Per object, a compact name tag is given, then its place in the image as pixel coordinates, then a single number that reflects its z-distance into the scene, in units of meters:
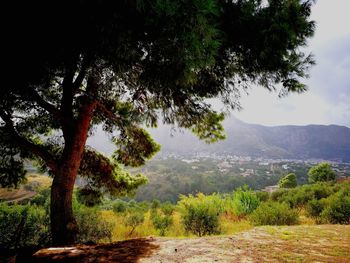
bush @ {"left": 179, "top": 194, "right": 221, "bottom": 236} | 7.16
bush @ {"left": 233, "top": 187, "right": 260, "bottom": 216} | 10.37
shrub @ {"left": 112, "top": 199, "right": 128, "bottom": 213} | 15.61
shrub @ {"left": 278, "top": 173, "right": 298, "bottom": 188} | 29.17
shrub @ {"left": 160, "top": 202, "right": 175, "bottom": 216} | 12.98
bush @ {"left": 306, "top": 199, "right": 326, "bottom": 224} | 8.79
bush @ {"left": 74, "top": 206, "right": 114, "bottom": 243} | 7.25
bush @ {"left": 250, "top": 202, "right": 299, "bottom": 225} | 6.95
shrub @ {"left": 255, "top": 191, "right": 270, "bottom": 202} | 14.99
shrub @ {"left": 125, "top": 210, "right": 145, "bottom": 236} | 10.20
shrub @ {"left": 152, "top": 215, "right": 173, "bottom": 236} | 8.85
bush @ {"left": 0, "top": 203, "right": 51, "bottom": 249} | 6.20
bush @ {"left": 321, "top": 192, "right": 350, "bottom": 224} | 7.36
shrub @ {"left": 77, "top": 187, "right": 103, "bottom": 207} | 6.64
